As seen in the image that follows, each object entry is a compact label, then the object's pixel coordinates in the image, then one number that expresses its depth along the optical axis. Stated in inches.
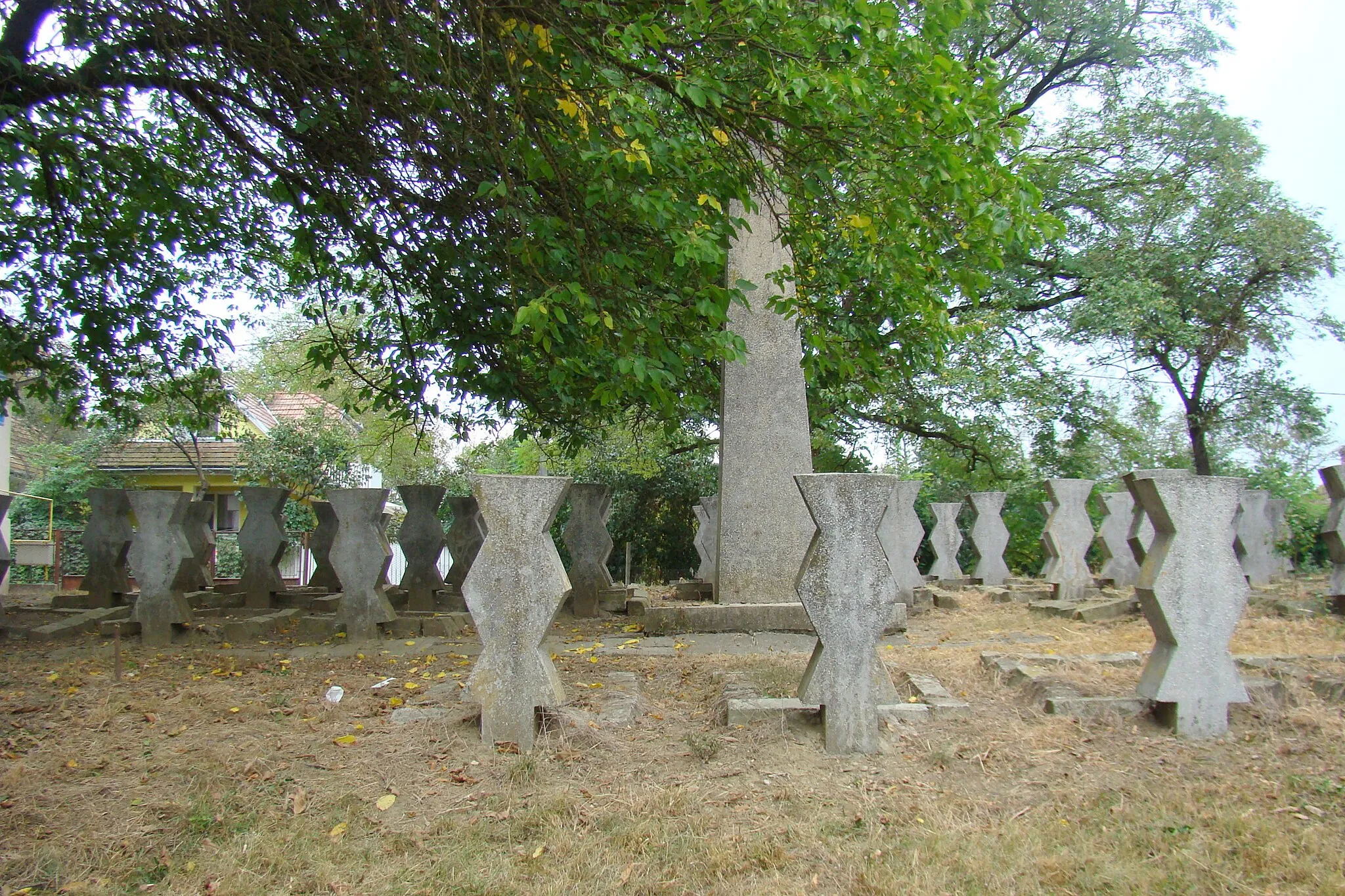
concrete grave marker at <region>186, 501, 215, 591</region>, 444.5
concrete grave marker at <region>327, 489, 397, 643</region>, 332.8
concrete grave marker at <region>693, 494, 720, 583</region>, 562.3
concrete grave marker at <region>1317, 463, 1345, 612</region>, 354.3
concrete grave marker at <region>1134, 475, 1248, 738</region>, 196.5
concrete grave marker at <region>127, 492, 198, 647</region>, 331.9
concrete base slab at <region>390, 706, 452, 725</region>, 204.5
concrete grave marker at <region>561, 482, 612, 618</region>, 426.9
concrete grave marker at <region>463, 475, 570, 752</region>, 187.5
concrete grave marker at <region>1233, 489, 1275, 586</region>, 490.6
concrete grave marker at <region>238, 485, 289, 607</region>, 439.8
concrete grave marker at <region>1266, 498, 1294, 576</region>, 542.3
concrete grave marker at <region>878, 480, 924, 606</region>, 459.5
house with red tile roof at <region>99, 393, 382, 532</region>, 882.8
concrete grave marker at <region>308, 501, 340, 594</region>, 460.8
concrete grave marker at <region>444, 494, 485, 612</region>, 437.1
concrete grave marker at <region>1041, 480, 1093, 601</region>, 453.7
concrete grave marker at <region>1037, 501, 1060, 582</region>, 466.9
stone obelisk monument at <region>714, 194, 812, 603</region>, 307.4
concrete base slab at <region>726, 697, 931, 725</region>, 196.4
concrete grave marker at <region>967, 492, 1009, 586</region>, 565.3
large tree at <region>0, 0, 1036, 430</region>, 227.1
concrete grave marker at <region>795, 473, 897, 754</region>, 184.9
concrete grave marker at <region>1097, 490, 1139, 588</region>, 512.1
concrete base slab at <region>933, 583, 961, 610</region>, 448.8
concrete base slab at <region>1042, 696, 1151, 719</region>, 202.4
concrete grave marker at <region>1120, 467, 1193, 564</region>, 345.4
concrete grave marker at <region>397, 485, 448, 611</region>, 407.2
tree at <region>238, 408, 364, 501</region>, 813.9
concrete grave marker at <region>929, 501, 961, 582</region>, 597.6
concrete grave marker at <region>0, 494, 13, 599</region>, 387.2
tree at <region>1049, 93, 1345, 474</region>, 599.8
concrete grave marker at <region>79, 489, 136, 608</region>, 437.7
